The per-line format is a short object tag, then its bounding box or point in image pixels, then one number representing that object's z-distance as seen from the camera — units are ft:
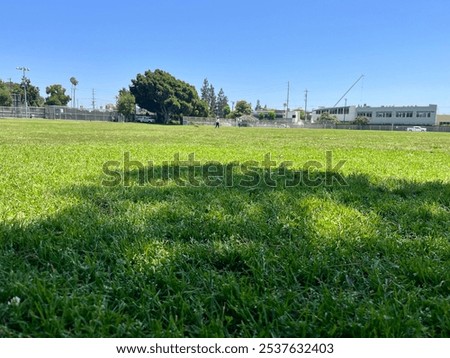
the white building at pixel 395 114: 289.33
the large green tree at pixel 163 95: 202.59
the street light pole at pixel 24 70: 200.23
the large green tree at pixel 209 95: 418.10
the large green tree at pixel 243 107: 343.87
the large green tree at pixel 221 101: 424.83
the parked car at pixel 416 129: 211.68
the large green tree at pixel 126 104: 216.54
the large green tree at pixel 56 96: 308.19
